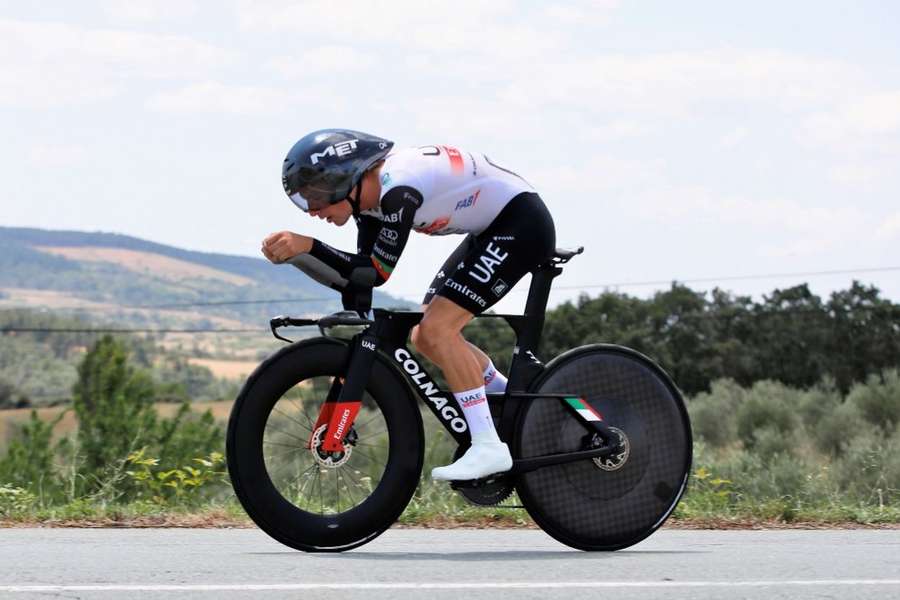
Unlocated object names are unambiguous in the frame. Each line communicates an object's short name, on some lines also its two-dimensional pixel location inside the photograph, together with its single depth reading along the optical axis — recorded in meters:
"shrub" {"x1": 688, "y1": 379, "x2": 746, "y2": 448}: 38.53
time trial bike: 6.92
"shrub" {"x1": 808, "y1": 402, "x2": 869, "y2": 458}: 34.00
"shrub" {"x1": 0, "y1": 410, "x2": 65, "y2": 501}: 31.12
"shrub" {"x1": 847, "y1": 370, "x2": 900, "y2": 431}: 35.75
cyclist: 6.75
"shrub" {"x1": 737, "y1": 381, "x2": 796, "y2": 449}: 37.44
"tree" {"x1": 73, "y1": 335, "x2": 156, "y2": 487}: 28.20
